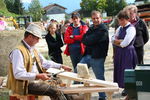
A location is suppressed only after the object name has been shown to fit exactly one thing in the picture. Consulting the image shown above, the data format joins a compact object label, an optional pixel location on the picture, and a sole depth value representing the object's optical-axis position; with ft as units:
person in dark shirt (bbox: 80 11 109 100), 15.61
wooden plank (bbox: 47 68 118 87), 12.00
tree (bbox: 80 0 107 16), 258.53
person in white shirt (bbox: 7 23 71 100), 11.14
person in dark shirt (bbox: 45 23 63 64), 20.41
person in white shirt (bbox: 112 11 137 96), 14.90
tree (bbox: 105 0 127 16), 248.85
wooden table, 11.83
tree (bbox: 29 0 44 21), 193.65
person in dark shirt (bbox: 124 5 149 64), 16.33
